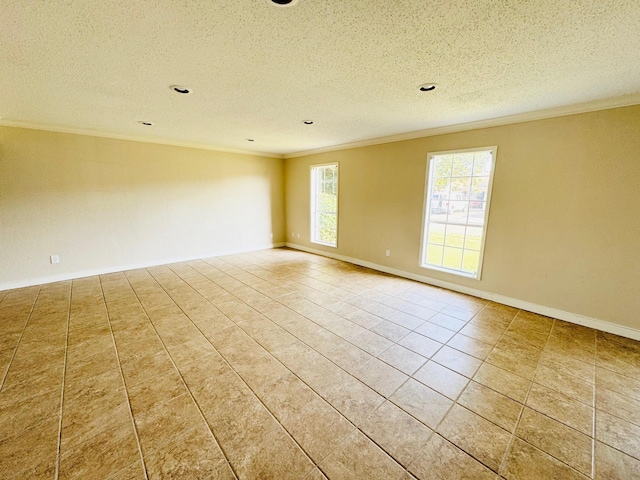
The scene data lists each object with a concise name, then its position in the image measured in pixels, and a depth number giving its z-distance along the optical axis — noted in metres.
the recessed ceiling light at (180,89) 2.46
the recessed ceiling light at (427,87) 2.38
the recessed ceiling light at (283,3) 1.35
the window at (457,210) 3.65
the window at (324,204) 5.88
